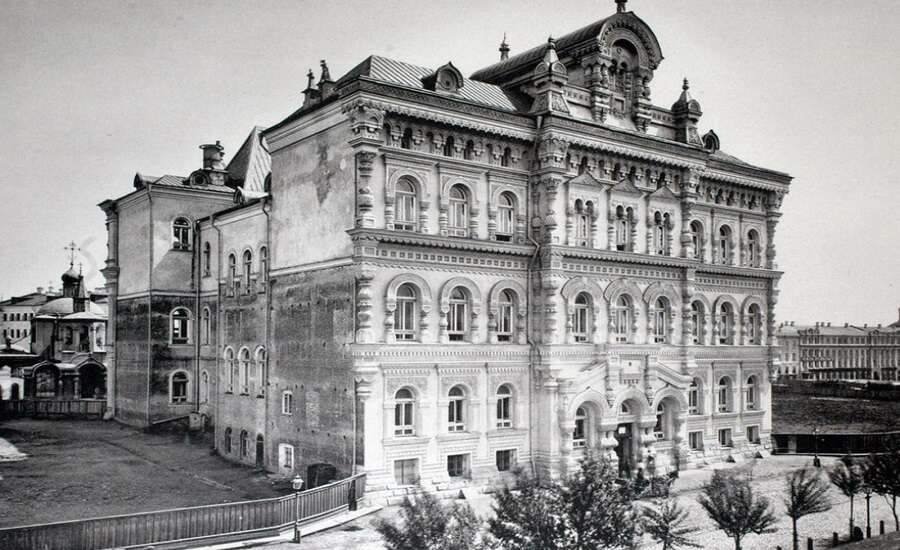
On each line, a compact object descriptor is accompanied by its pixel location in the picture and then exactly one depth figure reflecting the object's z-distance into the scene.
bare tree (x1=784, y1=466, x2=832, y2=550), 24.23
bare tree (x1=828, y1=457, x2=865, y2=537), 26.64
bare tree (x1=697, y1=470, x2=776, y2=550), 21.89
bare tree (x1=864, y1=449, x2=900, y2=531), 26.47
